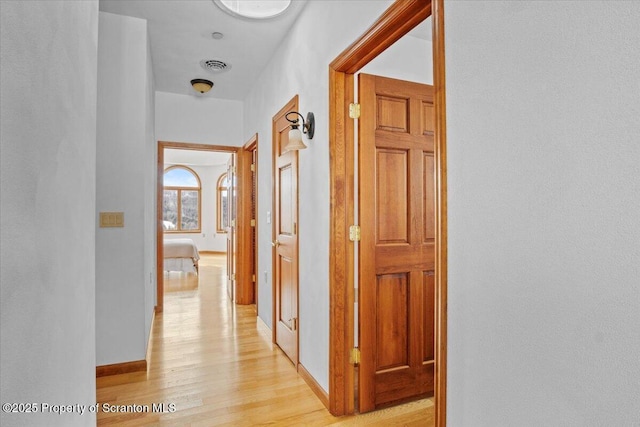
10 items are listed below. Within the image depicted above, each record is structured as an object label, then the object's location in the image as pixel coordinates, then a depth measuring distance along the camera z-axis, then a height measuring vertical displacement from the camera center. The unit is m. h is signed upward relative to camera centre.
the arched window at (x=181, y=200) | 10.41 +0.57
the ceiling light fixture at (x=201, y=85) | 4.09 +1.62
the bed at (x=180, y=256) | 6.71 -0.75
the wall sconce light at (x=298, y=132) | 2.42 +0.61
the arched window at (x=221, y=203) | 10.67 +0.47
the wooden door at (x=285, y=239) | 2.80 -0.19
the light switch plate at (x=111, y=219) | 2.67 +0.00
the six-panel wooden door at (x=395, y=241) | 2.12 -0.16
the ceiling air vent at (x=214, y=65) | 3.67 +1.68
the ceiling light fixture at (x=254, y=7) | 2.61 +1.65
